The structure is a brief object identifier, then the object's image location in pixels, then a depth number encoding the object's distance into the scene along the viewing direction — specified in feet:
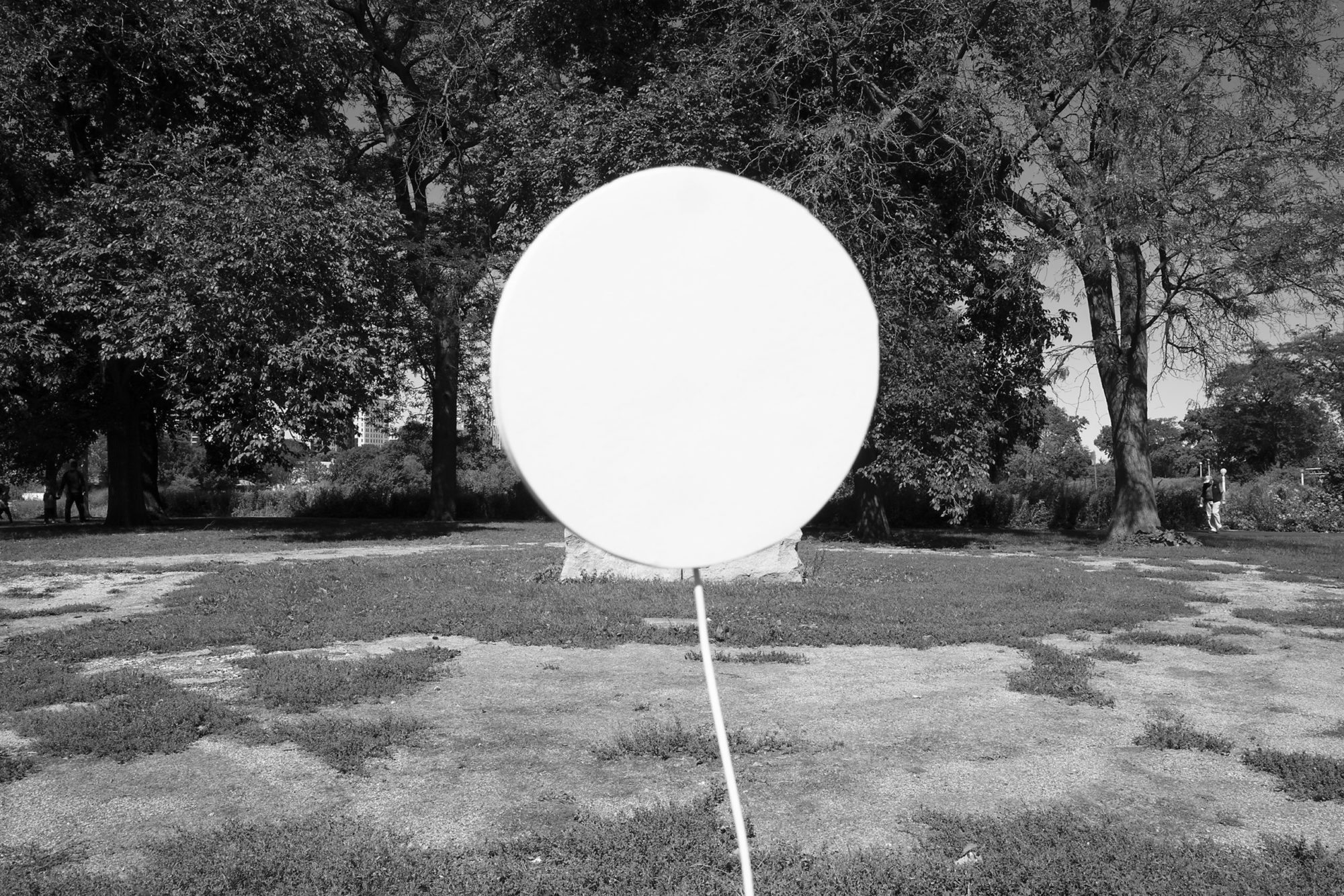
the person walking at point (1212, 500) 87.10
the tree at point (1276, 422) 144.15
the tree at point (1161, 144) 53.72
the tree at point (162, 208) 60.03
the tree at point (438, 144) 77.36
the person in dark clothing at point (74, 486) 98.37
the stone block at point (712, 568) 38.04
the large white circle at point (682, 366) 6.36
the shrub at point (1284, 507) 91.09
